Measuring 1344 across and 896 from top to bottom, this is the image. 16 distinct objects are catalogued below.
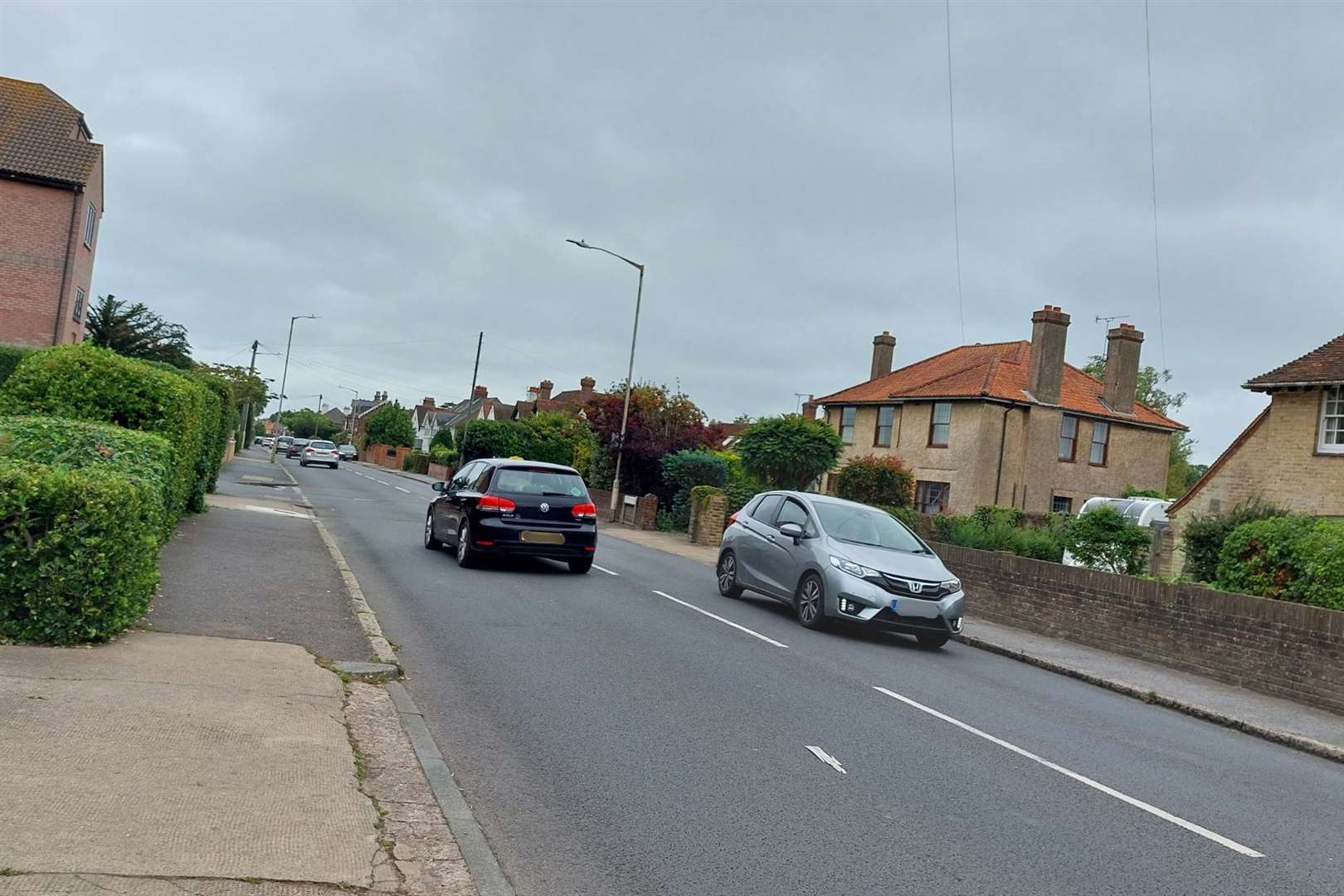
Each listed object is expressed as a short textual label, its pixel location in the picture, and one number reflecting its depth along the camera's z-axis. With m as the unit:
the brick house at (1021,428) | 38.31
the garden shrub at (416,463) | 74.50
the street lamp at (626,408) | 34.44
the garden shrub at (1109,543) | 17.70
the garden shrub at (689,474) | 32.75
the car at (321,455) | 63.12
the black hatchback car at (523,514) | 15.99
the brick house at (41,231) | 33.22
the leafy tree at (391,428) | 103.88
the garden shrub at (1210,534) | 15.98
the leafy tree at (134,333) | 37.62
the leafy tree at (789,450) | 30.53
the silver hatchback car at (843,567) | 13.01
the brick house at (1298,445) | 23.58
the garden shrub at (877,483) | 37.00
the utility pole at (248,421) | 75.47
